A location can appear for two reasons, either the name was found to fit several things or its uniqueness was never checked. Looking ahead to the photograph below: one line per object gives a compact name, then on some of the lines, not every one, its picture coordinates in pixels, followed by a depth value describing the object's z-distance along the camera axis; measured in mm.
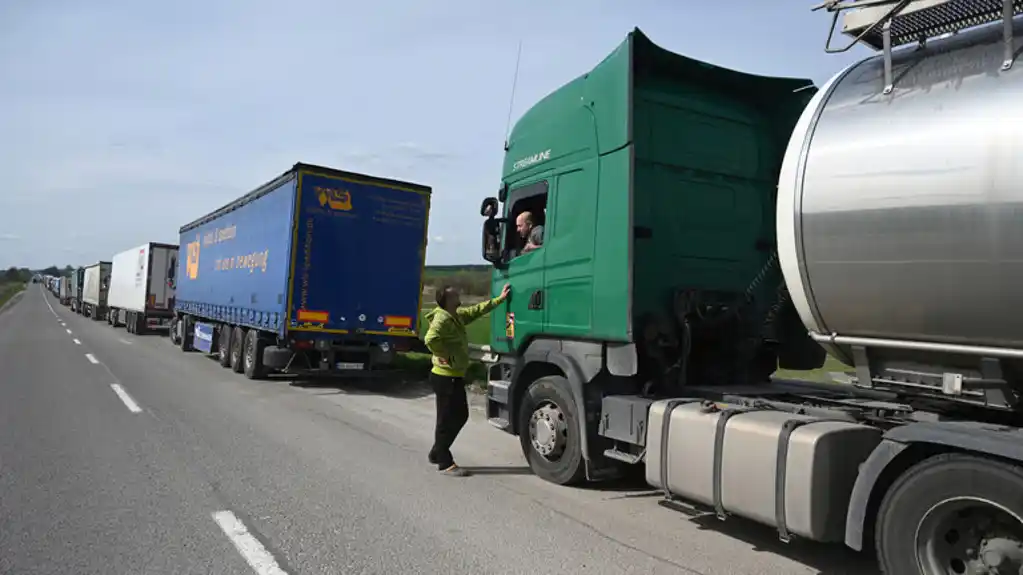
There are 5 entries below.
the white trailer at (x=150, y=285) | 27812
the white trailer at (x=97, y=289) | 39688
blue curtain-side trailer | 12820
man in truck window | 6863
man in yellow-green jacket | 6840
